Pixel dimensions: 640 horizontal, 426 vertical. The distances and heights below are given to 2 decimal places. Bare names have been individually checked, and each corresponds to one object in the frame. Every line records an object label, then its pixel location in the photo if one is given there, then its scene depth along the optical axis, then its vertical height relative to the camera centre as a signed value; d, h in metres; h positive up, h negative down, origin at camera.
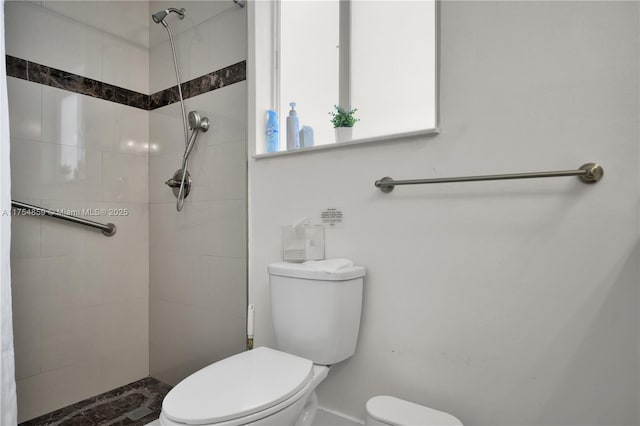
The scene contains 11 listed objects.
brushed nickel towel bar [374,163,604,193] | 0.99 +0.08
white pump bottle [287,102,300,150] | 1.60 +0.32
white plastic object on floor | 1.11 -0.65
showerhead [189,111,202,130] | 1.85 +0.43
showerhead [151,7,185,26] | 1.83 +0.95
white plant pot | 1.46 +0.28
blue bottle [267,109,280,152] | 1.64 +0.33
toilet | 0.95 -0.51
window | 1.46 +0.62
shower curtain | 1.21 -0.26
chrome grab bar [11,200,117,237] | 1.64 -0.06
